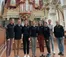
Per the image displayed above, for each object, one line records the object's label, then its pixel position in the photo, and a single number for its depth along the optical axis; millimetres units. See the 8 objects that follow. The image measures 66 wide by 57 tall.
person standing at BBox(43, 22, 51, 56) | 3138
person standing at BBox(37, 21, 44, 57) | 3127
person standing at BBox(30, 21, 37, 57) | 3045
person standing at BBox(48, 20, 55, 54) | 3324
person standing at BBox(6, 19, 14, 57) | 2996
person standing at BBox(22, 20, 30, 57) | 3020
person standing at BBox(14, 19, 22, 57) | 3027
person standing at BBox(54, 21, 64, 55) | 3354
